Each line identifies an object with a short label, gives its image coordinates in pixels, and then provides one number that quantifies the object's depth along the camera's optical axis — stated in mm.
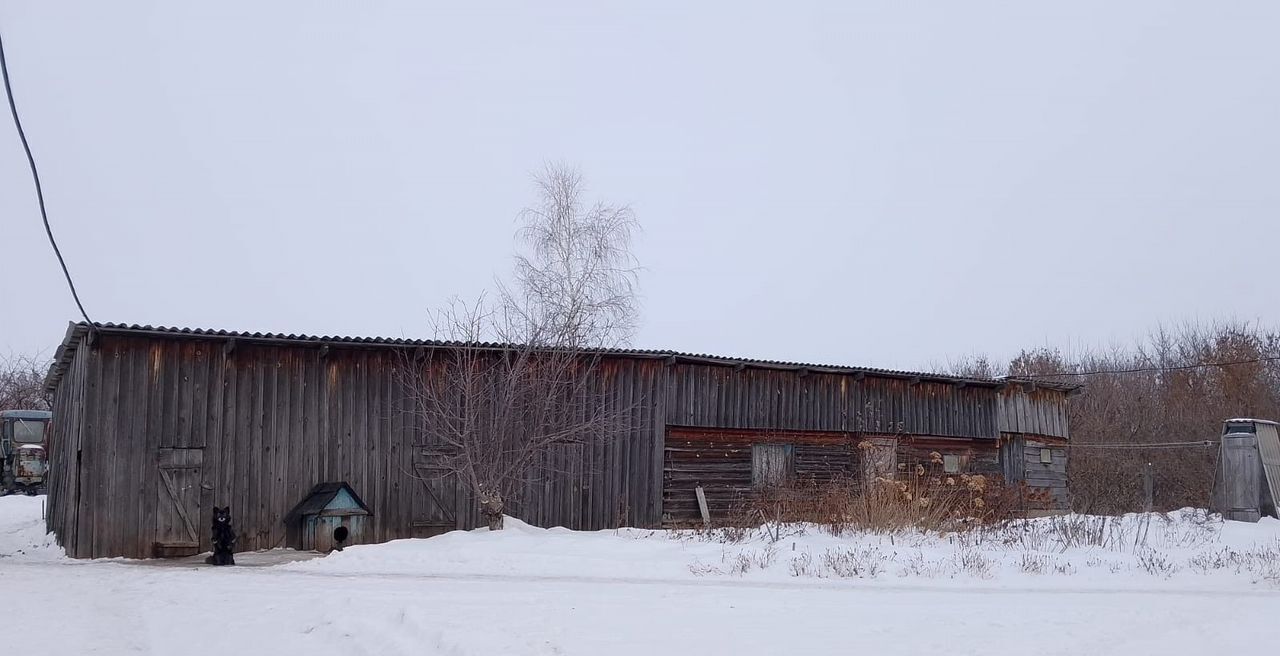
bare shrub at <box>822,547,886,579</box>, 11812
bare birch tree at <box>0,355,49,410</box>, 46219
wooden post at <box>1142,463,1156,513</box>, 22781
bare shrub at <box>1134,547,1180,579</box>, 12102
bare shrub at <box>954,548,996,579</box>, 11812
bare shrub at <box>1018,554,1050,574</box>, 12062
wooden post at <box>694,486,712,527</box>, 21422
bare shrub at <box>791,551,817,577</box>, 11930
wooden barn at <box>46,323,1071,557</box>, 16391
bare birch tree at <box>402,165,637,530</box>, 17578
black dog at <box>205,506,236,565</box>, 15062
